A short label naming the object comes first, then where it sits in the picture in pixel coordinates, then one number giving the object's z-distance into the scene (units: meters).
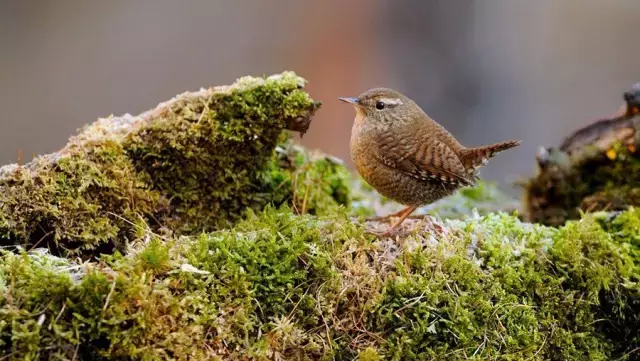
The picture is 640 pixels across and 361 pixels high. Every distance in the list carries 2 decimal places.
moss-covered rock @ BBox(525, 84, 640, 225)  7.50
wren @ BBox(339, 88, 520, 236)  5.87
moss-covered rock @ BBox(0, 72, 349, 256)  4.91
